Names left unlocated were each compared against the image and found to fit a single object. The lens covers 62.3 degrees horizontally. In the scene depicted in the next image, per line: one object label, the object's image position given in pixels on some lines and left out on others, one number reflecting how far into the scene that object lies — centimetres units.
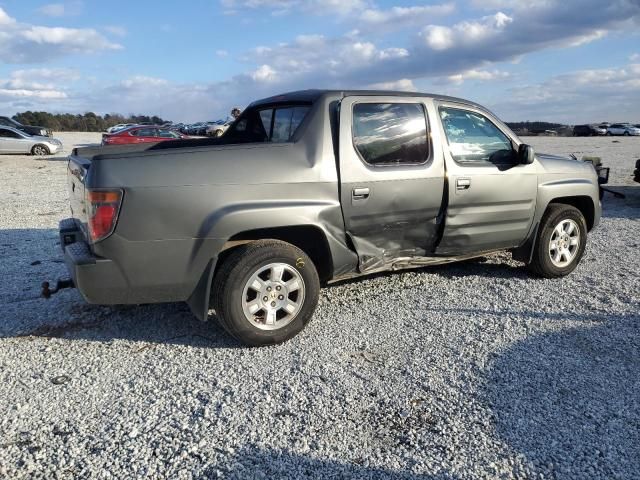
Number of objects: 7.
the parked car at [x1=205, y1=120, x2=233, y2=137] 3278
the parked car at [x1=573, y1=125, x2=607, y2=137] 5138
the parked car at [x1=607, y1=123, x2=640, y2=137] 5400
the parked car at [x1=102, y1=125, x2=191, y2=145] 2112
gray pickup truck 362
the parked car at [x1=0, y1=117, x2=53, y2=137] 2822
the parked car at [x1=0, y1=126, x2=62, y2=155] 2377
